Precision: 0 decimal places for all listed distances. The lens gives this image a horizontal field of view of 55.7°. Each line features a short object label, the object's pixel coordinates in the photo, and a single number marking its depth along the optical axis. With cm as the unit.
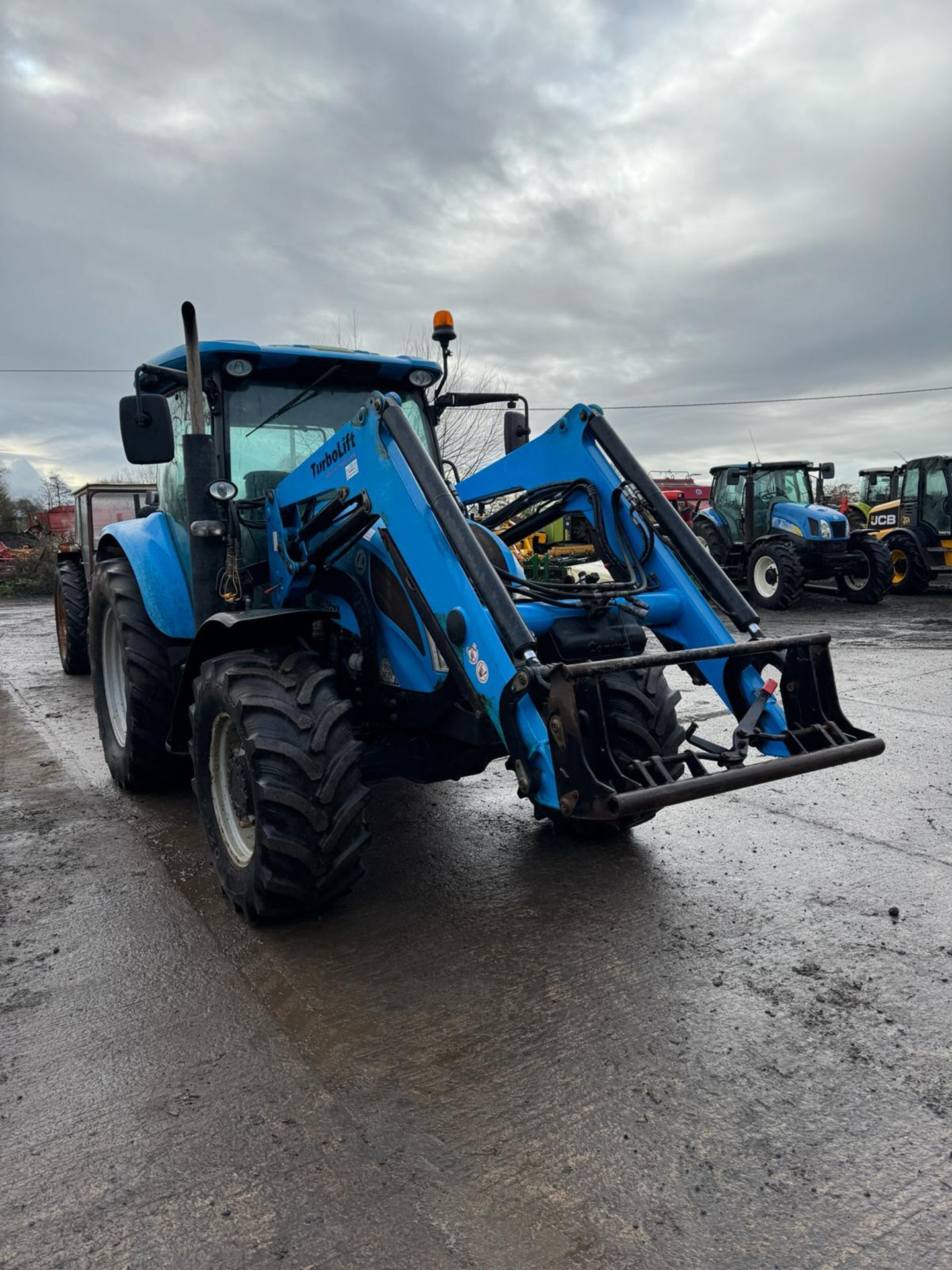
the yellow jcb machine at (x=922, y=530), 1775
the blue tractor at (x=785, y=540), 1623
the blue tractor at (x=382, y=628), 304
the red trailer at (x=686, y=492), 1978
